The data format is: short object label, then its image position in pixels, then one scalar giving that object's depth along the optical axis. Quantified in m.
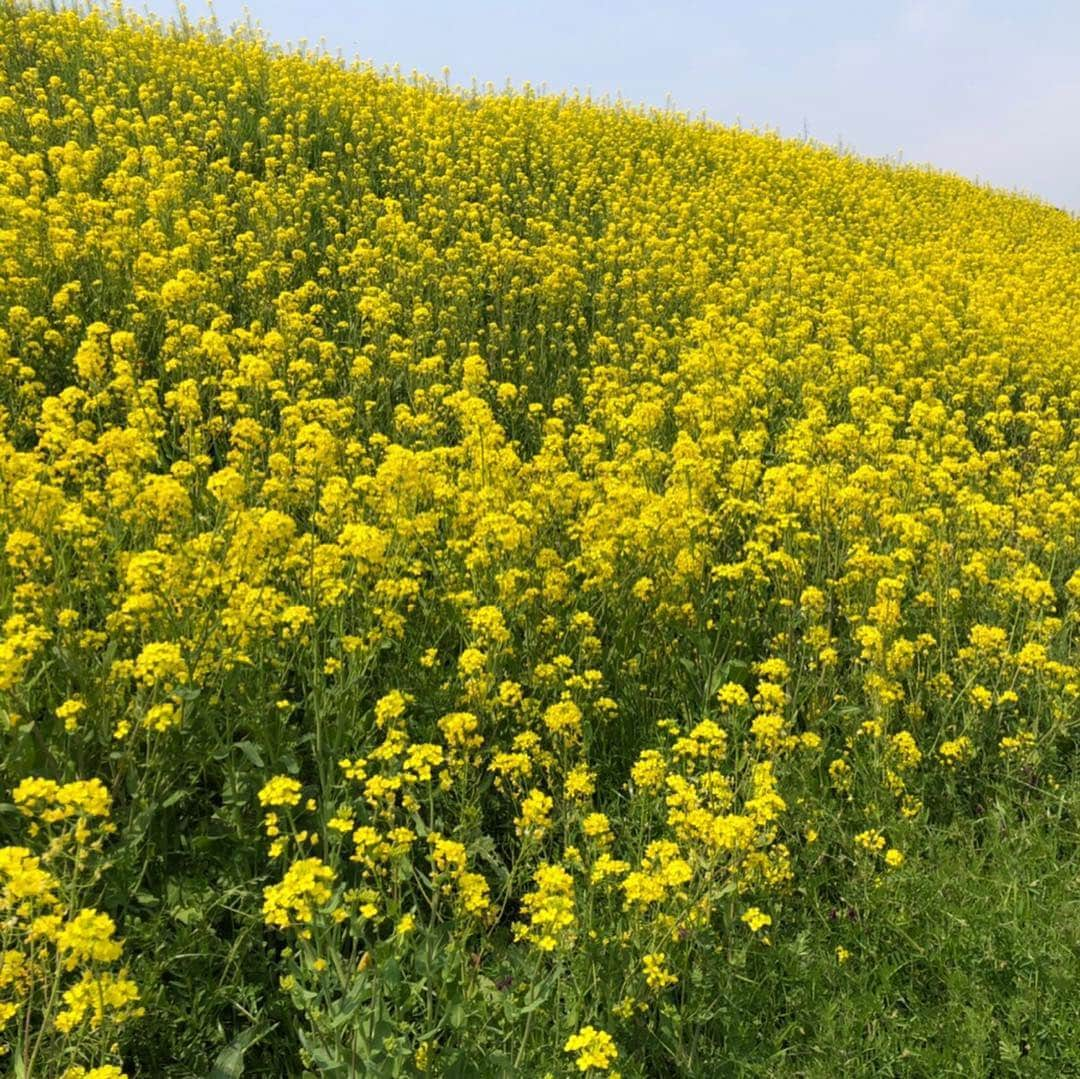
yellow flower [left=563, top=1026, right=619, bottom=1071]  1.15
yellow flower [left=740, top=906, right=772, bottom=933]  1.32
